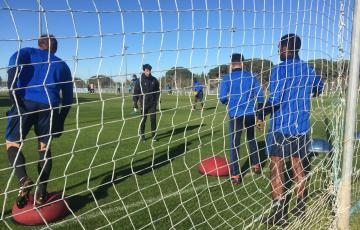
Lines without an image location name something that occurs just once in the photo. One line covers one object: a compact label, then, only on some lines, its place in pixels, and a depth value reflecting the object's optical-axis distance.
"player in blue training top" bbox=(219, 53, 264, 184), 4.35
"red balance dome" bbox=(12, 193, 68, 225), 4.09
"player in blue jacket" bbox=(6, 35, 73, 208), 2.77
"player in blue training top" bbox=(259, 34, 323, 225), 4.23
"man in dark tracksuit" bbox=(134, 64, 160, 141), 5.50
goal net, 3.29
